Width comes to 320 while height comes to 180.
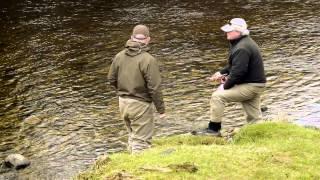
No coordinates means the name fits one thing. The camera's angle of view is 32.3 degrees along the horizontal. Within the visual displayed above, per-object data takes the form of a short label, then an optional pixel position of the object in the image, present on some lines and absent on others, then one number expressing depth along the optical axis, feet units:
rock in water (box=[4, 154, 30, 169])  40.86
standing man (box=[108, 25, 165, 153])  31.71
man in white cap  35.42
